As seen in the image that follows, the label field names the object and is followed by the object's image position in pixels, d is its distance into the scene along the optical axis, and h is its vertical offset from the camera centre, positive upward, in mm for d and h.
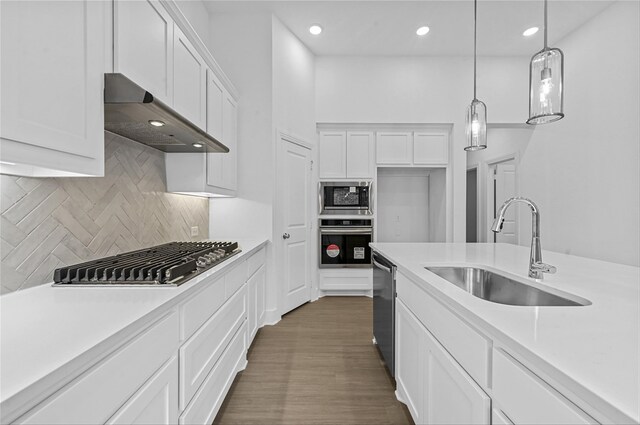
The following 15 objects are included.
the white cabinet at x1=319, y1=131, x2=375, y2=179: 4289 +810
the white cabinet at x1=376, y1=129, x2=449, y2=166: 4352 +920
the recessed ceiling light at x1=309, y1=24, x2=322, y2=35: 3588 +2171
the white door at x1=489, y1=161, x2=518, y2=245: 4980 +349
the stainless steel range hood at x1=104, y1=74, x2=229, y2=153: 1209 +456
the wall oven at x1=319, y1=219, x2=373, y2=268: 4191 -393
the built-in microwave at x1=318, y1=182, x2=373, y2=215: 4238 +197
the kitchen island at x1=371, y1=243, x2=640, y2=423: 563 -297
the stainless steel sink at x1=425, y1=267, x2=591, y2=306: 1238 -366
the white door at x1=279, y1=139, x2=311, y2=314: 3512 -112
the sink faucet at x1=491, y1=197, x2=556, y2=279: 1346 -132
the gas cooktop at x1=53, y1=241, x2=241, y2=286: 1233 -250
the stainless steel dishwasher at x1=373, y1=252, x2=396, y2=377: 2016 -679
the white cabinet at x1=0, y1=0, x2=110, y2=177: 844 +391
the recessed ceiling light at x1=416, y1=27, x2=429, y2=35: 3682 +2206
